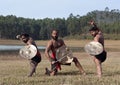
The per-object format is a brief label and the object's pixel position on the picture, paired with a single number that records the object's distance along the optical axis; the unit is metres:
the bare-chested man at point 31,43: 13.52
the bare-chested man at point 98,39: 12.95
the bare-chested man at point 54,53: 13.73
